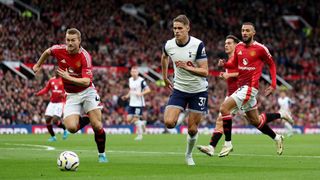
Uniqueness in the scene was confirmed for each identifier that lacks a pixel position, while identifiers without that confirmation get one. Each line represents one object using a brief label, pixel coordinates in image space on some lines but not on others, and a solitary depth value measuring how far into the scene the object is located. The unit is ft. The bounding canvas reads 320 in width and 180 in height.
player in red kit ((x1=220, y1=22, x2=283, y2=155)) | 63.82
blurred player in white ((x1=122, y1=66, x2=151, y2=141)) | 109.40
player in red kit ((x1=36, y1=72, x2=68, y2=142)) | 102.85
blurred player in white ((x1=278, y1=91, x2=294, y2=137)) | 141.75
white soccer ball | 49.16
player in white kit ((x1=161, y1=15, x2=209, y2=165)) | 54.03
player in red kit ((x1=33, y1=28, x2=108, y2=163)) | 55.93
